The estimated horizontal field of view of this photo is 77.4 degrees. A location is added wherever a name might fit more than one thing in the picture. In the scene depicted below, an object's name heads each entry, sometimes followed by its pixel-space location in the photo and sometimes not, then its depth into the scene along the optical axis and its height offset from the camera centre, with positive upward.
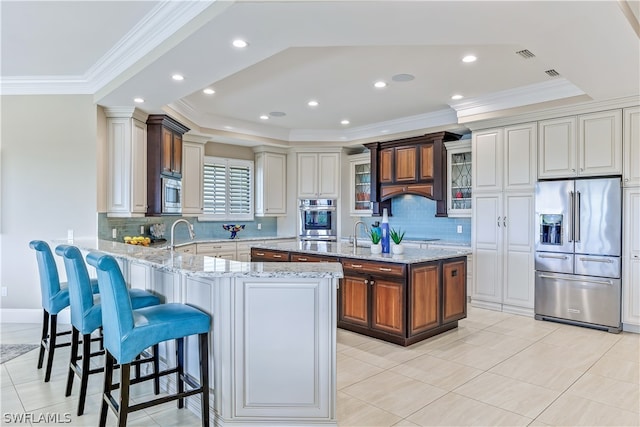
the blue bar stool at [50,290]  3.16 -0.61
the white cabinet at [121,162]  4.83 +0.63
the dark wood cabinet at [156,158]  5.18 +0.73
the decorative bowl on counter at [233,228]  7.05 -0.24
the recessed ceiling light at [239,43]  2.96 +1.29
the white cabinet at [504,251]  5.19 -0.49
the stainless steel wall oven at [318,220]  7.57 -0.10
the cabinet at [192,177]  6.24 +0.60
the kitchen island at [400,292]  3.96 -0.81
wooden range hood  6.28 +0.77
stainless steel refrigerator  4.49 -0.43
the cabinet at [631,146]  4.39 +0.76
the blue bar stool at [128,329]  2.16 -0.65
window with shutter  7.08 +0.48
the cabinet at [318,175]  7.56 +0.75
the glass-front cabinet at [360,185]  7.53 +0.57
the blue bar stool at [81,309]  2.66 -0.66
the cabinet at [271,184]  7.47 +0.58
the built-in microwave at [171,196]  5.30 +0.26
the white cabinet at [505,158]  5.16 +0.76
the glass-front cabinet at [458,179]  6.11 +0.55
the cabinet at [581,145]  4.53 +0.83
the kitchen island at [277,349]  2.38 -0.81
